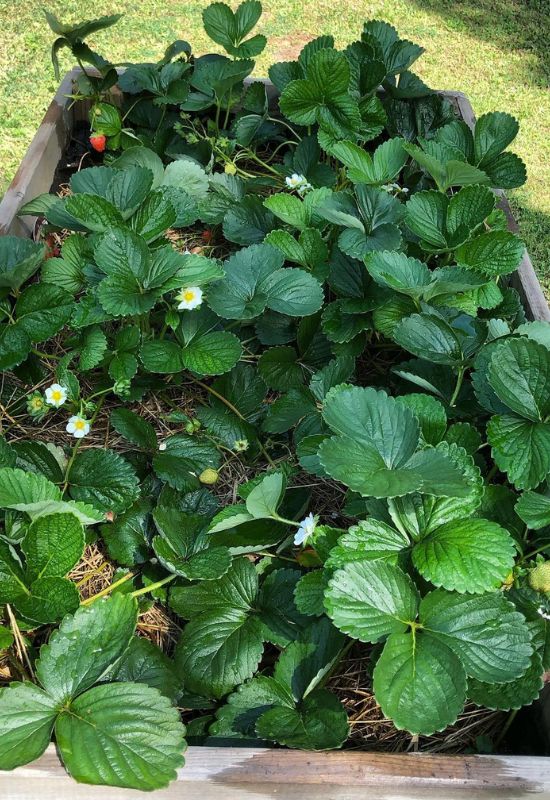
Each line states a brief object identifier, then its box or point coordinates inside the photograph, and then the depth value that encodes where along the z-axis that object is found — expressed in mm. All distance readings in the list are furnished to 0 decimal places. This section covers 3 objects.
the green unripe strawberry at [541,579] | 966
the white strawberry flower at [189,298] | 1286
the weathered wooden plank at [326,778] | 820
